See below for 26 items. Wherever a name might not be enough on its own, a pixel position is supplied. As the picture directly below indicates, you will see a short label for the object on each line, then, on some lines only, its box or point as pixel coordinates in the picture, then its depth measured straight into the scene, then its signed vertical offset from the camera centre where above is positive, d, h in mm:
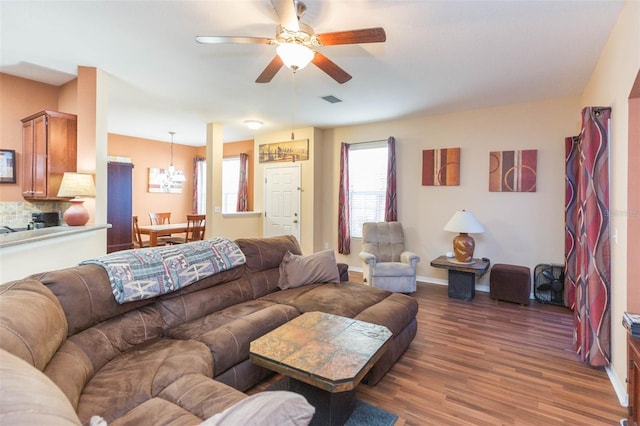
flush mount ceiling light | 5578 +1485
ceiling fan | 2094 +1188
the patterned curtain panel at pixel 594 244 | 2461 -271
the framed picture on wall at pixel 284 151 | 6184 +1154
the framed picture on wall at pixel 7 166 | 3742 +464
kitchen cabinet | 3518 +624
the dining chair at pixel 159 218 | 7062 -276
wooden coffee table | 1627 -844
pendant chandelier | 7043 +696
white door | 6320 +127
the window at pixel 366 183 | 5680 +465
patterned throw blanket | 2029 -449
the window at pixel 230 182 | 7793 +613
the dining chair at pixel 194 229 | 5652 -424
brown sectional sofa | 1270 -832
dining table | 5465 -445
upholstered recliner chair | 4441 -761
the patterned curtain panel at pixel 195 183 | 8273 +612
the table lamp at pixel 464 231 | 4348 -301
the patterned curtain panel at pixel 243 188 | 7277 +437
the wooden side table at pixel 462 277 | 4215 -940
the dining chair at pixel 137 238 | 5691 -603
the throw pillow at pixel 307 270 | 3240 -664
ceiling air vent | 4293 +1514
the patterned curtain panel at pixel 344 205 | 5887 +51
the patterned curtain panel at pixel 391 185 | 5379 +398
